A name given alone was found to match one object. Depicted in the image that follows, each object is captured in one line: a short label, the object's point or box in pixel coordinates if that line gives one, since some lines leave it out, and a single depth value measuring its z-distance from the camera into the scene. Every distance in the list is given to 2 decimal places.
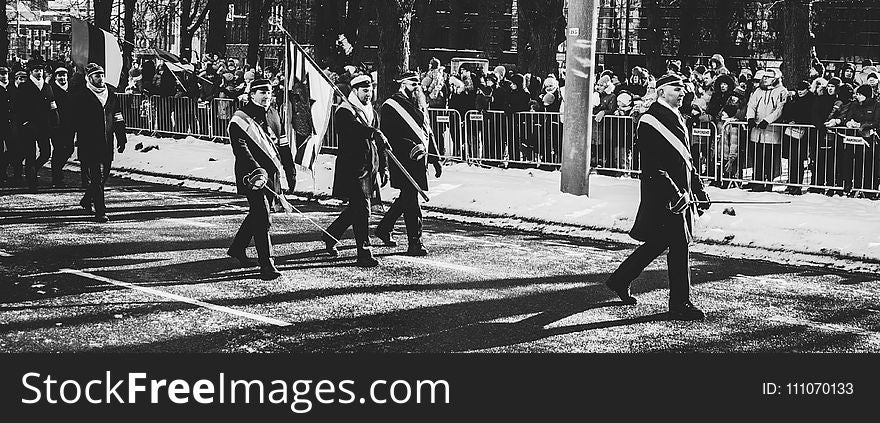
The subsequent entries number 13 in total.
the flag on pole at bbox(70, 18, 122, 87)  17.72
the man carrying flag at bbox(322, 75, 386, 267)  11.64
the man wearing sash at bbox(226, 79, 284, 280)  10.84
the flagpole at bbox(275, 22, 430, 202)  11.94
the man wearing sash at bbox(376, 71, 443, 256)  12.11
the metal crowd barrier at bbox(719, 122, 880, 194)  15.92
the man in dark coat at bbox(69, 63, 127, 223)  14.28
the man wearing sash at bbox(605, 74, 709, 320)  9.32
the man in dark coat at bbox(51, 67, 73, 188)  16.12
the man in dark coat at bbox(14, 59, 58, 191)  18.03
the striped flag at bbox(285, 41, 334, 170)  12.14
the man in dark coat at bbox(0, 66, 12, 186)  18.44
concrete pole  16.14
